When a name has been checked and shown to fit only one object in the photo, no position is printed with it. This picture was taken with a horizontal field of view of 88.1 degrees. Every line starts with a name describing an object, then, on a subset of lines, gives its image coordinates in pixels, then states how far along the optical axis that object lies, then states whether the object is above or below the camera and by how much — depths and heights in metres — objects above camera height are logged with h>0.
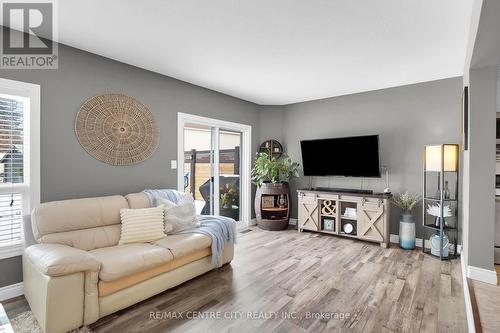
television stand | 3.83 -0.79
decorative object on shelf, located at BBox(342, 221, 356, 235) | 4.24 -1.04
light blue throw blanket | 2.89 -0.74
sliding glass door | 4.25 -0.06
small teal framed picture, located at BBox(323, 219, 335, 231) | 4.40 -1.00
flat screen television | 4.01 +0.15
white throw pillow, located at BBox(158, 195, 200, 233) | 2.89 -0.59
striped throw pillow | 2.64 -0.65
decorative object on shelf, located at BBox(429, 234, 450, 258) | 3.34 -1.04
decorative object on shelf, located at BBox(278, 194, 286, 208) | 4.84 -0.67
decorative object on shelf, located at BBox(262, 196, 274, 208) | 4.87 -0.68
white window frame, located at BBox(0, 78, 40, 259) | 2.47 +0.08
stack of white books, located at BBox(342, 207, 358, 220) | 4.23 -0.78
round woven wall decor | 2.89 +0.41
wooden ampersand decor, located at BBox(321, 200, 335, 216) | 4.40 -0.73
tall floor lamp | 3.32 -0.44
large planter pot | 4.76 -0.77
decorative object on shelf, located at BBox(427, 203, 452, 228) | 3.36 -0.60
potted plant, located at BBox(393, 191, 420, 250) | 3.68 -0.82
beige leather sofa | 1.84 -0.82
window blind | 2.41 -0.04
